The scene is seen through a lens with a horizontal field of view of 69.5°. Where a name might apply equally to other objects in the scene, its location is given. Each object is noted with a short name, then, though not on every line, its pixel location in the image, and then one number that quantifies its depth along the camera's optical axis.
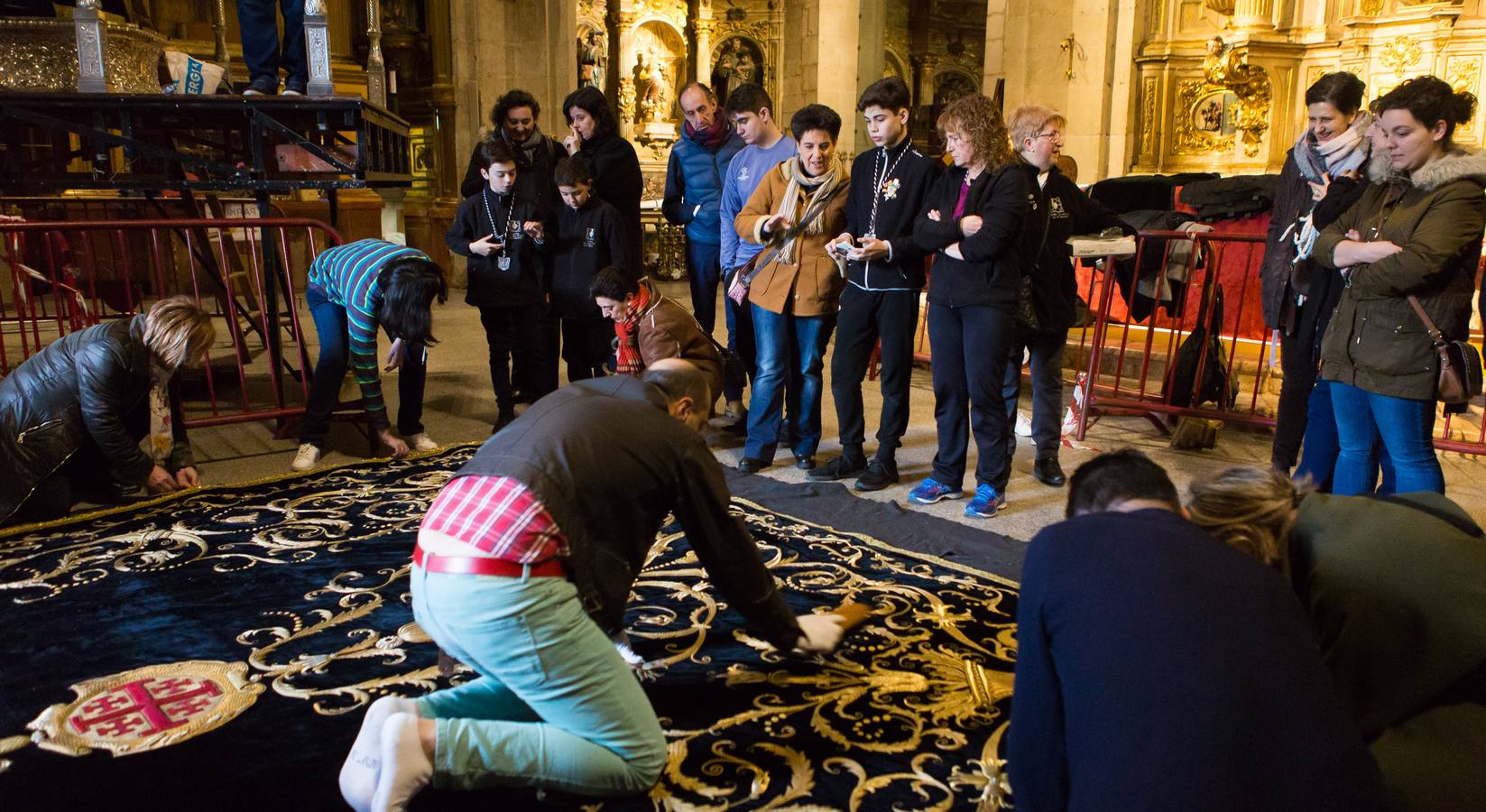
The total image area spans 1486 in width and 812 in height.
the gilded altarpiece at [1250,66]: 8.84
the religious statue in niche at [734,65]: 17.58
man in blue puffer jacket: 5.96
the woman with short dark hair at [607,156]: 5.92
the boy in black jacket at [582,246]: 5.56
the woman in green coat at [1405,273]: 3.35
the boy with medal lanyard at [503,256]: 5.58
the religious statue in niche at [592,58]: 15.35
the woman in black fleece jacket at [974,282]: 4.22
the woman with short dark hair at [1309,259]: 3.97
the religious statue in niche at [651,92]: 16.16
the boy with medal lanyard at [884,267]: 4.52
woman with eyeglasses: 4.72
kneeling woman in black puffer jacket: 4.09
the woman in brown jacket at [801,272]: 4.86
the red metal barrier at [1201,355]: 5.64
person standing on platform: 6.12
